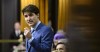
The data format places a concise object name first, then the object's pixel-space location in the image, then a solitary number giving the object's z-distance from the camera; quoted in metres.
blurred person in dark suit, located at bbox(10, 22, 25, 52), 11.00
